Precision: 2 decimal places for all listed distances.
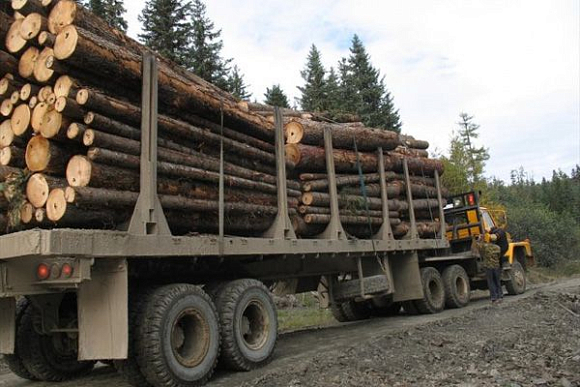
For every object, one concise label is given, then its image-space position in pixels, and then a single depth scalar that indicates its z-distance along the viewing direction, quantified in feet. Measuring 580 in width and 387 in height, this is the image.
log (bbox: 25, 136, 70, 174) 16.56
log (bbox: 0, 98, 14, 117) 18.17
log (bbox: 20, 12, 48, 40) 17.56
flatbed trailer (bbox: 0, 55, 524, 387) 15.71
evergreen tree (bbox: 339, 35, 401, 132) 119.24
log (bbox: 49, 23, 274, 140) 16.49
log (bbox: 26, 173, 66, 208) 16.28
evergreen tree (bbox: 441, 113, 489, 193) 105.40
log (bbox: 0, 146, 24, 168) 17.85
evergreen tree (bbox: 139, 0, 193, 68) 91.71
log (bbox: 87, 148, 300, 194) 16.53
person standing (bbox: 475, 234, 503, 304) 40.50
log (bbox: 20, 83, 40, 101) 17.67
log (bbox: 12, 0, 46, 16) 17.89
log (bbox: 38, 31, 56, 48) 17.02
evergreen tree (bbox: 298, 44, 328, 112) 121.08
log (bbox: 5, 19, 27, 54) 18.04
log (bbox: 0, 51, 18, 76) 18.19
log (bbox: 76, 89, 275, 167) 16.62
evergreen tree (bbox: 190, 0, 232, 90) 94.79
